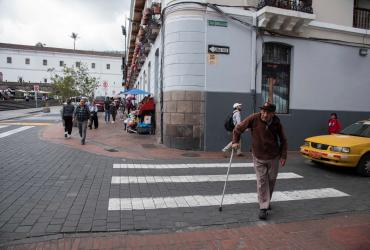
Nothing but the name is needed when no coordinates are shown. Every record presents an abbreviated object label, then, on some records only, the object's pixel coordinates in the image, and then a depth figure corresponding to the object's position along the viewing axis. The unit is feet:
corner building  41.42
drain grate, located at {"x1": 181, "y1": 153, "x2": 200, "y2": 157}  38.63
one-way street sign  41.32
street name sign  41.24
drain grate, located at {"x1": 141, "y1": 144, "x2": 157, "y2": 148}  42.84
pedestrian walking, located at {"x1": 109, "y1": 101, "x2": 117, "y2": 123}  76.54
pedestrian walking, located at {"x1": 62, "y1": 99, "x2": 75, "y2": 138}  46.98
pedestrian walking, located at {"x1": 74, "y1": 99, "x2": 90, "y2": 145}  42.50
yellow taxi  29.32
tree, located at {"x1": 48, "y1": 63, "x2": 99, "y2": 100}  122.83
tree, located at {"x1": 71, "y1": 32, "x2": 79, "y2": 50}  324.39
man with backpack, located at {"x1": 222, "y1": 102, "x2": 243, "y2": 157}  36.40
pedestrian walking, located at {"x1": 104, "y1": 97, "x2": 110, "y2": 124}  76.43
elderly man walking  18.66
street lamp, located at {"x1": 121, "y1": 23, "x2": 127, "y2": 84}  113.61
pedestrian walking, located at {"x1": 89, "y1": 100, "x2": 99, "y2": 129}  61.77
